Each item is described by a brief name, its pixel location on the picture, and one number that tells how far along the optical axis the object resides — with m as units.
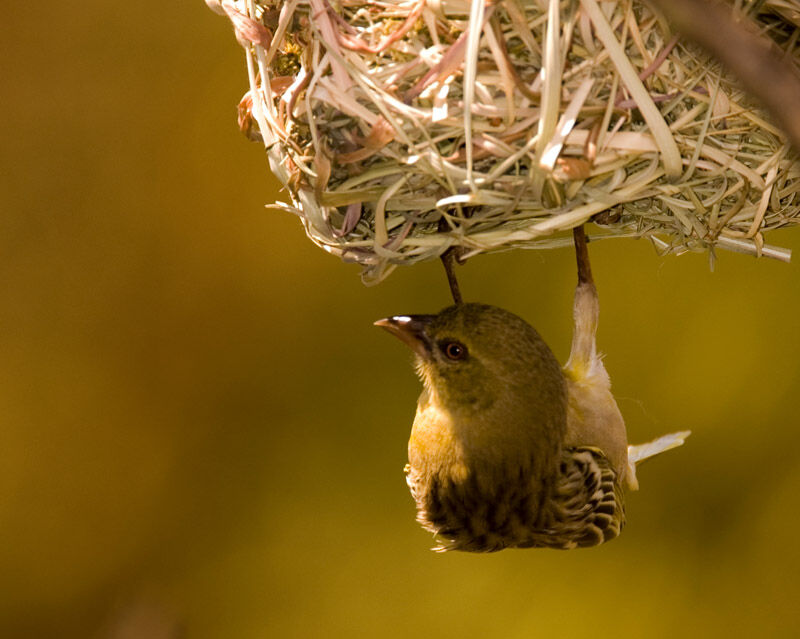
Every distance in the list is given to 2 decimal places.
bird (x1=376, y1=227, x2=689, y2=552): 3.21
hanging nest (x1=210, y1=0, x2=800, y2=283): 3.14
